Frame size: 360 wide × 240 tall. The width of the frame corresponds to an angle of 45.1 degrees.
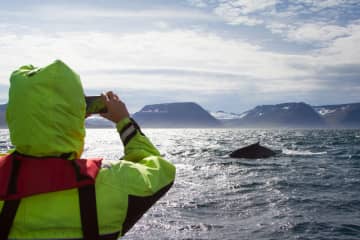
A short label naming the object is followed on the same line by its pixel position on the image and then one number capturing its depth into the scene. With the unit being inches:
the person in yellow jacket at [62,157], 105.8
